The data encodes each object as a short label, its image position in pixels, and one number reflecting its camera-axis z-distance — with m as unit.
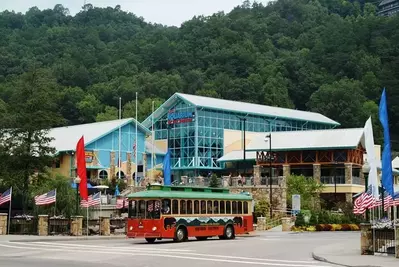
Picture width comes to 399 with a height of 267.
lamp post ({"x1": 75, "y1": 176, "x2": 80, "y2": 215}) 39.75
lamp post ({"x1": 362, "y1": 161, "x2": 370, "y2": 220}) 26.78
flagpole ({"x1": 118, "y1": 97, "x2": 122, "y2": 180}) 75.80
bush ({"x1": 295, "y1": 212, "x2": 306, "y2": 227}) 52.50
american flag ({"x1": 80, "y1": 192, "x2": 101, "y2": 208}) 40.40
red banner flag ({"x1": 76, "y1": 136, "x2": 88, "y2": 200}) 41.56
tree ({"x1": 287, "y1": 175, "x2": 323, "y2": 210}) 62.89
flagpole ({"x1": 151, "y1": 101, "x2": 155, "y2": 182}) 81.49
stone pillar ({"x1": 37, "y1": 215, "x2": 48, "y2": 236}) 39.81
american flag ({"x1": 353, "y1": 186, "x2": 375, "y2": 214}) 29.44
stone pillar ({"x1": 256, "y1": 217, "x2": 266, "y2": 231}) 52.66
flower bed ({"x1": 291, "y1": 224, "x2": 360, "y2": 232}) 52.19
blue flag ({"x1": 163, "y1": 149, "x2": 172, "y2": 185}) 54.59
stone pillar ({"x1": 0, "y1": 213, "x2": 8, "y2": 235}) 40.16
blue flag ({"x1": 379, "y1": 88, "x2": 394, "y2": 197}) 24.08
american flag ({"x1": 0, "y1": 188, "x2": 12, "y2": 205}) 40.73
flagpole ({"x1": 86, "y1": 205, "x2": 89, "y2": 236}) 40.41
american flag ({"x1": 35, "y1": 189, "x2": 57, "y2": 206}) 40.19
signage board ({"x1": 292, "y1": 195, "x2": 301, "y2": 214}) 56.28
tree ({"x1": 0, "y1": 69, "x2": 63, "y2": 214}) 46.75
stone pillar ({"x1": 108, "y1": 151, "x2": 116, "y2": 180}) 75.44
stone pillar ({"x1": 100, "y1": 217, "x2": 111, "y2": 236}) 41.47
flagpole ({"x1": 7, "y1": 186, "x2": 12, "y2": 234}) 41.12
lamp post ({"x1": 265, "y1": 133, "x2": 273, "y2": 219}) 58.77
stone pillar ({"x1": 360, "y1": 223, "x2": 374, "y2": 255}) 25.23
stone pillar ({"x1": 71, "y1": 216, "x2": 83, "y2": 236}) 39.50
